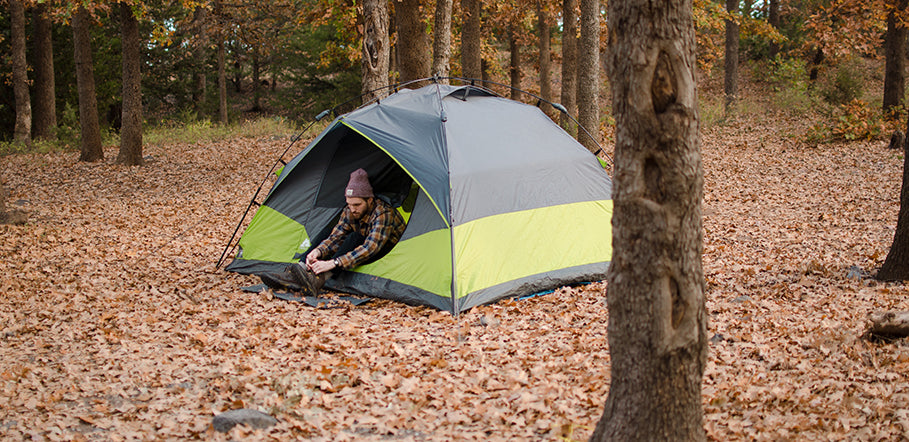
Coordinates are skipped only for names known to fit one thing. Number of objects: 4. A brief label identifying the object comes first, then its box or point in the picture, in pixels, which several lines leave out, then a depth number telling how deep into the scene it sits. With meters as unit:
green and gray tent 5.74
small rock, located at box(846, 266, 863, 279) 5.53
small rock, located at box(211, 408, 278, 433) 3.52
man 6.13
